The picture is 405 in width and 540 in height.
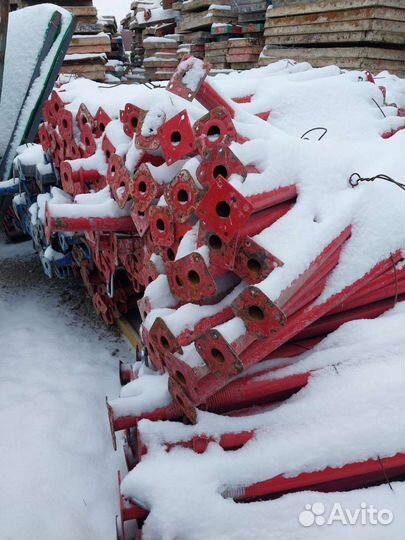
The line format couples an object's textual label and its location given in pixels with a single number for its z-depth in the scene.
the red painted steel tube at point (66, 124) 3.34
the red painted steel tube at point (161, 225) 2.04
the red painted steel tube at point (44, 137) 3.85
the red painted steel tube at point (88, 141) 3.12
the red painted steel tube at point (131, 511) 1.68
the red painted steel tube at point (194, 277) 1.75
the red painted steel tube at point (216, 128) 1.92
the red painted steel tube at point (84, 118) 3.15
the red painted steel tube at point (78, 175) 2.94
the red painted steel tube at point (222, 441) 1.77
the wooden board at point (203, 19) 9.04
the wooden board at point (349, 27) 5.99
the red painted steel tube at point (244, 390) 1.86
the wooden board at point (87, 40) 8.06
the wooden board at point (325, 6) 5.92
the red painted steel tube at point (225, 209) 1.57
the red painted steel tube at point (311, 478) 1.67
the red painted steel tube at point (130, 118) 2.36
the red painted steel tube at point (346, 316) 2.06
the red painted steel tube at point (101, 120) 3.06
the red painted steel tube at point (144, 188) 2.13
